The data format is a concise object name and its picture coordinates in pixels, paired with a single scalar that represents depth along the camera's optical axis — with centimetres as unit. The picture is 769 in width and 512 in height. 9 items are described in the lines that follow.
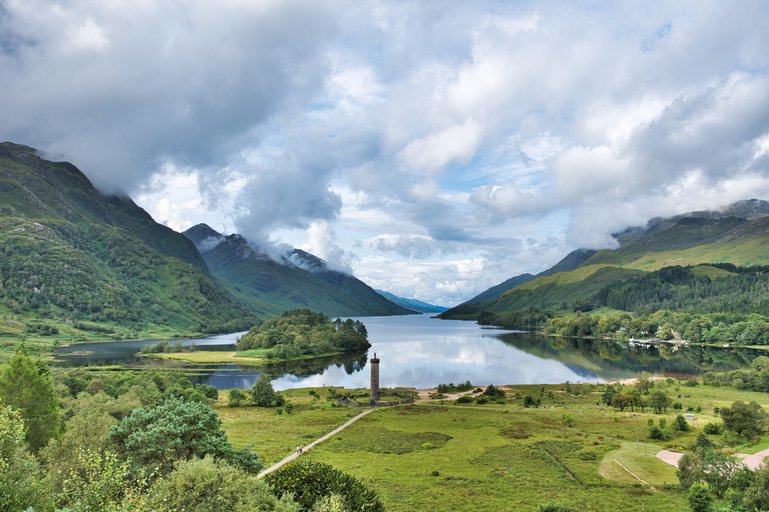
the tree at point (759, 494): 4144
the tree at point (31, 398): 5462
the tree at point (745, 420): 7312
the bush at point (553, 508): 4214
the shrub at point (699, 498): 4641
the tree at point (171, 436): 4075
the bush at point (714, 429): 7912
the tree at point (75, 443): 3778
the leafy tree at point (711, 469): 5056
